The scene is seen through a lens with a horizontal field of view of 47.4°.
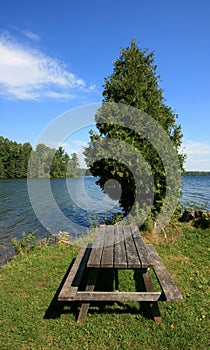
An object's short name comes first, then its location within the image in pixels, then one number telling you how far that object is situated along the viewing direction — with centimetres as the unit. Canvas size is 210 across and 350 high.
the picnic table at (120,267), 374
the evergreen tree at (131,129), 816
